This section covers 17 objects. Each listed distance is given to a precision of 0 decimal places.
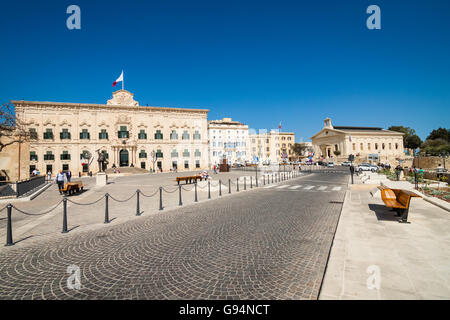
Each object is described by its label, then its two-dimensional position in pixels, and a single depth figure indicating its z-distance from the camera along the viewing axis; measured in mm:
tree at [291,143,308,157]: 86044
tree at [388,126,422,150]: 84188
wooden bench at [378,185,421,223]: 6150
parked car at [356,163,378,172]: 36684
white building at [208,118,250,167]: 71688
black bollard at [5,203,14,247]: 5266
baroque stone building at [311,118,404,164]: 74688
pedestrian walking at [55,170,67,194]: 14953
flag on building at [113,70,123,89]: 39656
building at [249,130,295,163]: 82438
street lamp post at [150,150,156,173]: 45822
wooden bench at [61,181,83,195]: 13936
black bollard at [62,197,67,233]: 6227
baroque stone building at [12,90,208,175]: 40125
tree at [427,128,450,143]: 71000
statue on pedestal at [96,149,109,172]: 24469
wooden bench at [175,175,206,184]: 19444
